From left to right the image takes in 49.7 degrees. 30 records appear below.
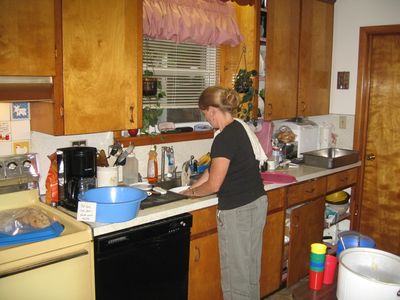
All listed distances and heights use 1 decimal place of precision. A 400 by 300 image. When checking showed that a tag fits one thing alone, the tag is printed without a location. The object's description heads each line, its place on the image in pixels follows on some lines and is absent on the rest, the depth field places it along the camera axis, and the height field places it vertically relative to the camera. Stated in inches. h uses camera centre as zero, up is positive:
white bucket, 47.1 -20.7
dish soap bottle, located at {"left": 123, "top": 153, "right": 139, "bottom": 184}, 108.8 -18.1
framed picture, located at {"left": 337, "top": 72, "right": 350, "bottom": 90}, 157.8 +7.8
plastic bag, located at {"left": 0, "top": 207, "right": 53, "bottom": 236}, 74.9 -22.5
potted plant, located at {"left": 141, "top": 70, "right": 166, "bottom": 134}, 111.8 -2.6
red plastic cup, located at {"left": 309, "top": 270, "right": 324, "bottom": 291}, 62.0 -25.6
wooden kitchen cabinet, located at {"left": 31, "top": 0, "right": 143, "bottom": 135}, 85.1 +5.8
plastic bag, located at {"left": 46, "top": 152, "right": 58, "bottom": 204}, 89.8 -17.9
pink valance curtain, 111.5 +21.2
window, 121.0 +8.0
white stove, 68.5 -27.9
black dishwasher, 80.8 -32.5
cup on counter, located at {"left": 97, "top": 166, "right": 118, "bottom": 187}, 96.1 -17.3
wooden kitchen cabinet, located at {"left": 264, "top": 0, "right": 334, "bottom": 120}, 133.9 +14.2
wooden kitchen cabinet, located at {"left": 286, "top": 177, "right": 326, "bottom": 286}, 124.6 -35.8
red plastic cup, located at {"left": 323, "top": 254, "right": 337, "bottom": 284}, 63.2 -24.7
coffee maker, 88.6 -15.4
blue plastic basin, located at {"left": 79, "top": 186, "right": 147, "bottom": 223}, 80.7 -20.4
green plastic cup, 63.7 -23.2
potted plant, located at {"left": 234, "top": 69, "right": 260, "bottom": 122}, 126.7 +2.9
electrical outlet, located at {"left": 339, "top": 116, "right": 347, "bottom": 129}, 159.6 -7.4
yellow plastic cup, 65.7 -22.5
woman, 91.1 -20.5
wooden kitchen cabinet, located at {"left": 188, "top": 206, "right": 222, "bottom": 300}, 98.9 -36.8
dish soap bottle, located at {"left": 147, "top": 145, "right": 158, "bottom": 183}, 114.3 -17.8
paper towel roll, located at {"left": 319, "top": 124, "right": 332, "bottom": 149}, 158.1 -12.7
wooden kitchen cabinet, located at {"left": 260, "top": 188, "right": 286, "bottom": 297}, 116.7 -39.1
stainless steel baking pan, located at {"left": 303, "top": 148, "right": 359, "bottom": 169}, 138.5 -18.8
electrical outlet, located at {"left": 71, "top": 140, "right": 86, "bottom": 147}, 102.3 -10.9
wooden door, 150.4 -10.9
